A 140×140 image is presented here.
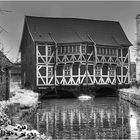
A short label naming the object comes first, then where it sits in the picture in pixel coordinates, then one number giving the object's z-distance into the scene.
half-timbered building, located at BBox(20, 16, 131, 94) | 39.47
